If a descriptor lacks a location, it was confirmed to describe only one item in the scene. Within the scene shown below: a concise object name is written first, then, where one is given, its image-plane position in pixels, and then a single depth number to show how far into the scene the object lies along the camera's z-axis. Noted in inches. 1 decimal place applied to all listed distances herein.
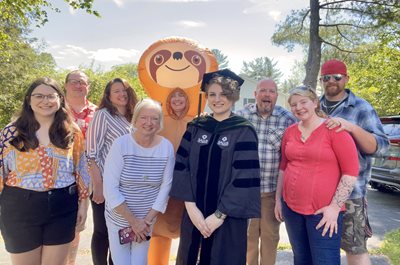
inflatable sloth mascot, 134.3
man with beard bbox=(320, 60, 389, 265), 116.6
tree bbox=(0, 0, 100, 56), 272.4
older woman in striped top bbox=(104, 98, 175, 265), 109.4
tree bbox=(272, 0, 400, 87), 339.0
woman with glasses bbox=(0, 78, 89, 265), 100.2
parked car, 281.7
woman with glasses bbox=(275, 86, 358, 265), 105.1
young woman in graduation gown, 102.5
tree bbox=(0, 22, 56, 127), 605.6
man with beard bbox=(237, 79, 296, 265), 139.3
